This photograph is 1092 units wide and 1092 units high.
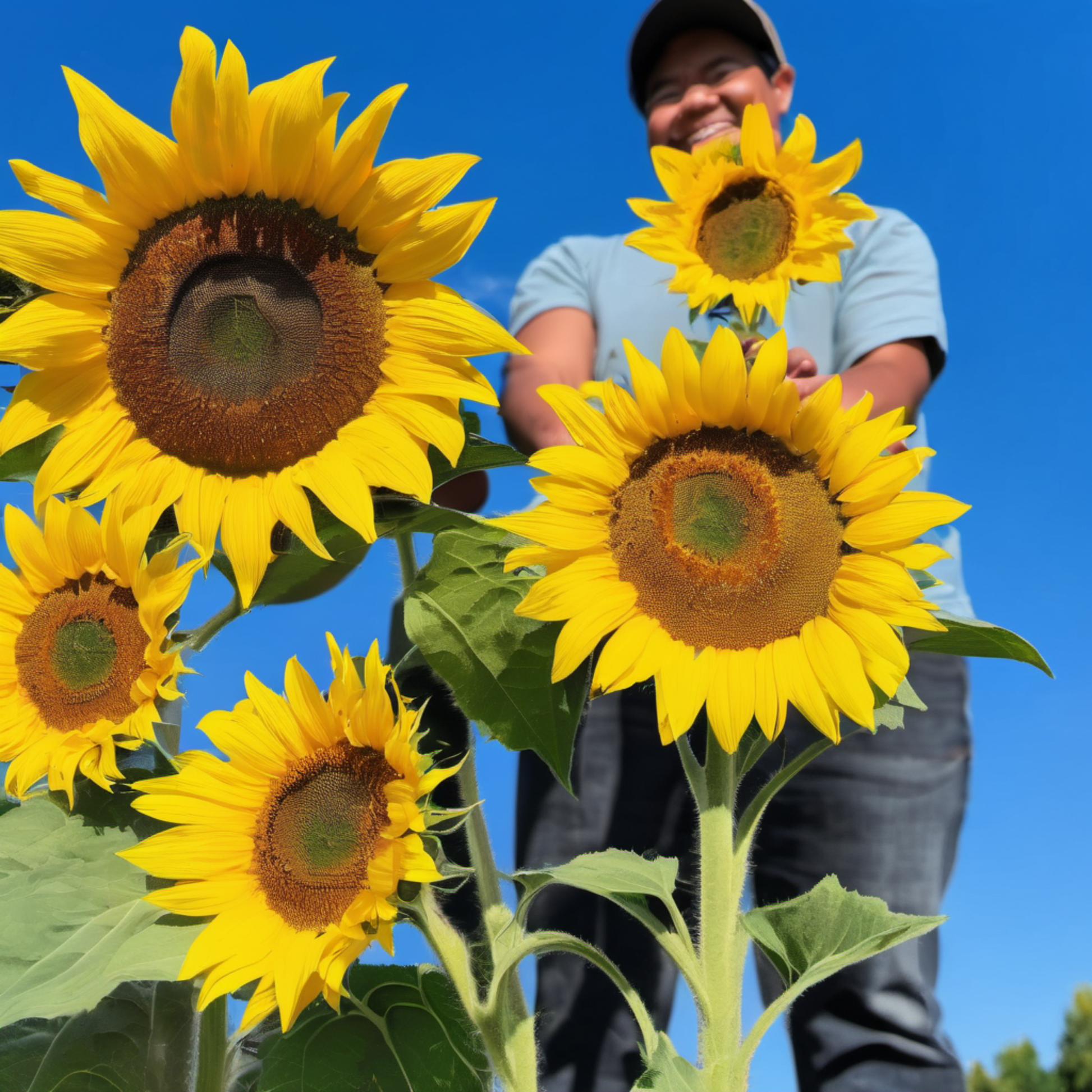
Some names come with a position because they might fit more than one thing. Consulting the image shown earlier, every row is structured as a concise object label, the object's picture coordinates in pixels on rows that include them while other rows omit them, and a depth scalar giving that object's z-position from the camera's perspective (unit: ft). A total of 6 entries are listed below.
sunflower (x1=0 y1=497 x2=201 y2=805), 3.24
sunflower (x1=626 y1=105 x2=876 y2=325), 4.97
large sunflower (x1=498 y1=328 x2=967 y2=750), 3.03
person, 7.24
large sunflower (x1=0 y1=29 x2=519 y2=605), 3.14
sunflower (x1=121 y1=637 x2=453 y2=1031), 2.85
